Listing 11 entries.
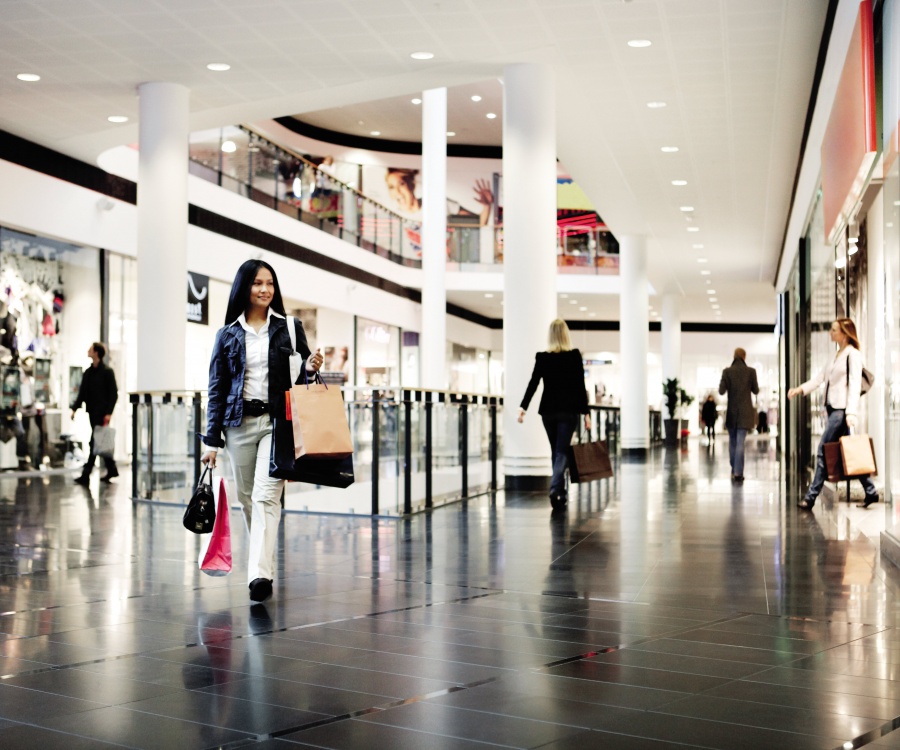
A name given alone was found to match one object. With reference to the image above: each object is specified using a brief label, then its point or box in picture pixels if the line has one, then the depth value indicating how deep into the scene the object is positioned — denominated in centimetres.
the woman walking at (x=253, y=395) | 477
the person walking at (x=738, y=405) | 1292
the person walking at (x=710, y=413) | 2616
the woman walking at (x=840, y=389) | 875
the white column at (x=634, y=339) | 2330
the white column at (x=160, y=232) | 1175
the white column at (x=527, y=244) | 1119
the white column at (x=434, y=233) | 2259
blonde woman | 936
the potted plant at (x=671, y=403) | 3027
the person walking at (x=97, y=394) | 1262
